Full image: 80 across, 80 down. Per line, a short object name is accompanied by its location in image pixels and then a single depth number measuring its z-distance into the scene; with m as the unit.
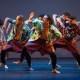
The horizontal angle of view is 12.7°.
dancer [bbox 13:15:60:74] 6.58
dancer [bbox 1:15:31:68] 7.24
